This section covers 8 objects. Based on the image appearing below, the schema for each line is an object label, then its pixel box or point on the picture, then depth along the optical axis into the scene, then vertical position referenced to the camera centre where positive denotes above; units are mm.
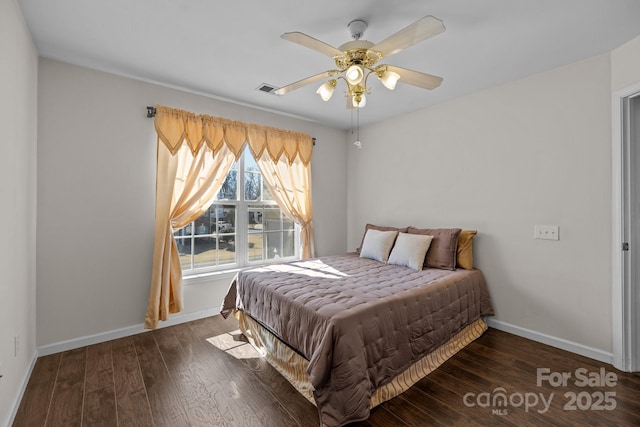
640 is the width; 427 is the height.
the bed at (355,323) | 1683 -793
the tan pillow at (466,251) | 3025 -400
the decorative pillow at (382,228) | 3576 -201
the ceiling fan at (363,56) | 1656 +993
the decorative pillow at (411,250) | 3023 -400
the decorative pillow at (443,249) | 2996 -385
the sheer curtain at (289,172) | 3721 +551
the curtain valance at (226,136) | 2963 +896
